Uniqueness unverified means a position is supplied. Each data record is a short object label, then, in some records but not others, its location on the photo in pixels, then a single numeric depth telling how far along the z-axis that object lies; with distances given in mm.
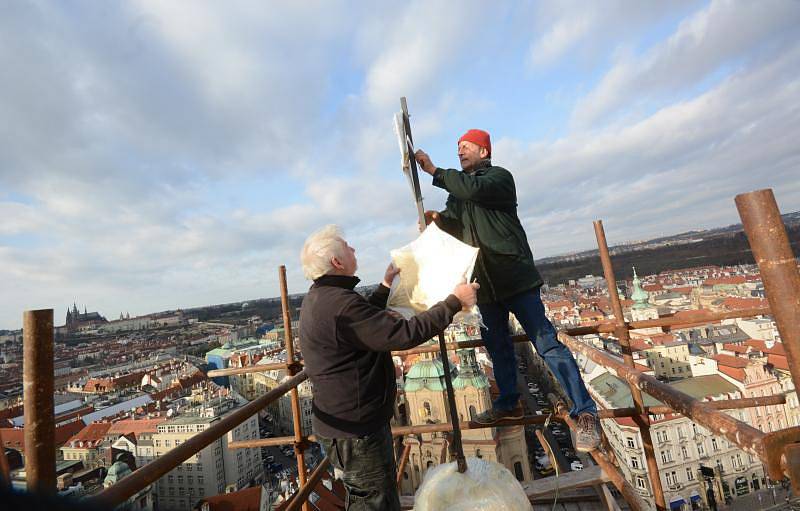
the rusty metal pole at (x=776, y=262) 1251
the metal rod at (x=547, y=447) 2964
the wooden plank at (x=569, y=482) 3598
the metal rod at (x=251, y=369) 3761
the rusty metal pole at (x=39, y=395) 1174
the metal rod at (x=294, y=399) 3642
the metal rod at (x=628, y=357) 2763
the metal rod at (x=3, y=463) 863
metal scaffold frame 1200
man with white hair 2129
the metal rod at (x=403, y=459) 3882
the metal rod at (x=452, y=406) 2506
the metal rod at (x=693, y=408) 1388
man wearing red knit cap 2811
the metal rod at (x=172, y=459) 1352
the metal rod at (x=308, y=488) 2643
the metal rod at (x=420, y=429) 3136
